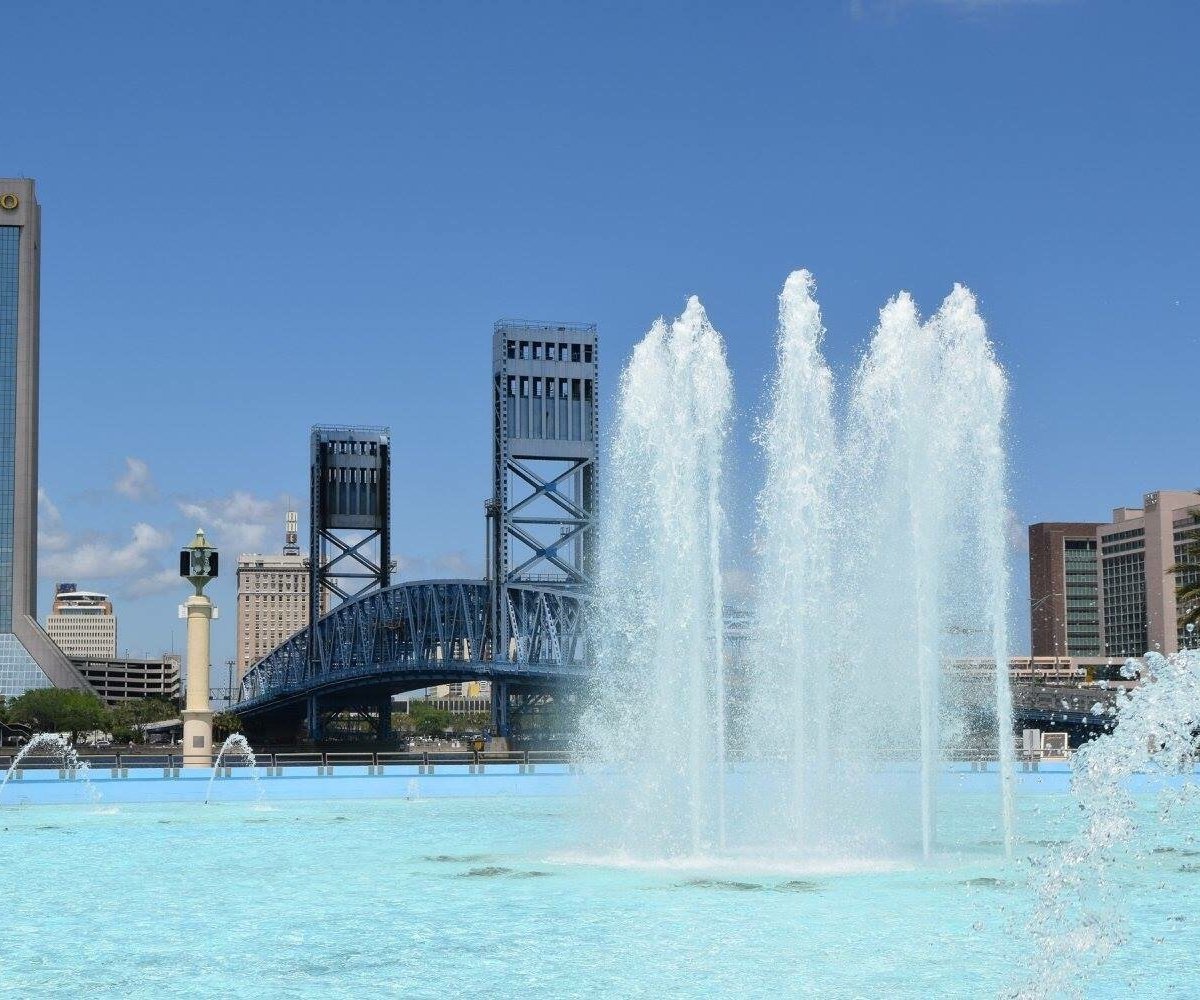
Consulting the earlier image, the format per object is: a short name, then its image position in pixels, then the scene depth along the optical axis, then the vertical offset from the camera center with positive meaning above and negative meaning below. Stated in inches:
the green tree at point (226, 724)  4363.7 -149.8
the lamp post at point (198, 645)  1850.4 +28.4
